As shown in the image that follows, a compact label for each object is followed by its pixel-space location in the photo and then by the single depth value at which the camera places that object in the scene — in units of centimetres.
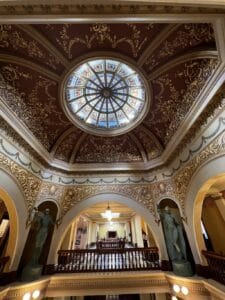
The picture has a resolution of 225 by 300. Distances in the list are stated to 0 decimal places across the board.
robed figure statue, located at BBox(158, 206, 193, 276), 477
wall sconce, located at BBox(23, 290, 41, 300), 429
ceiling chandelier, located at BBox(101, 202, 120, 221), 1160
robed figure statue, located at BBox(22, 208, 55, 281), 470
